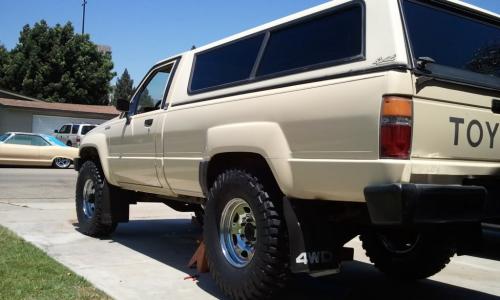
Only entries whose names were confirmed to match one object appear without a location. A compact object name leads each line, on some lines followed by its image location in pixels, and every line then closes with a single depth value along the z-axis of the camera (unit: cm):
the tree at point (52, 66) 4312
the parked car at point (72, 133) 2995
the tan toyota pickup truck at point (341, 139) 334
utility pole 4966
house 3425
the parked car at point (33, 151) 1942
